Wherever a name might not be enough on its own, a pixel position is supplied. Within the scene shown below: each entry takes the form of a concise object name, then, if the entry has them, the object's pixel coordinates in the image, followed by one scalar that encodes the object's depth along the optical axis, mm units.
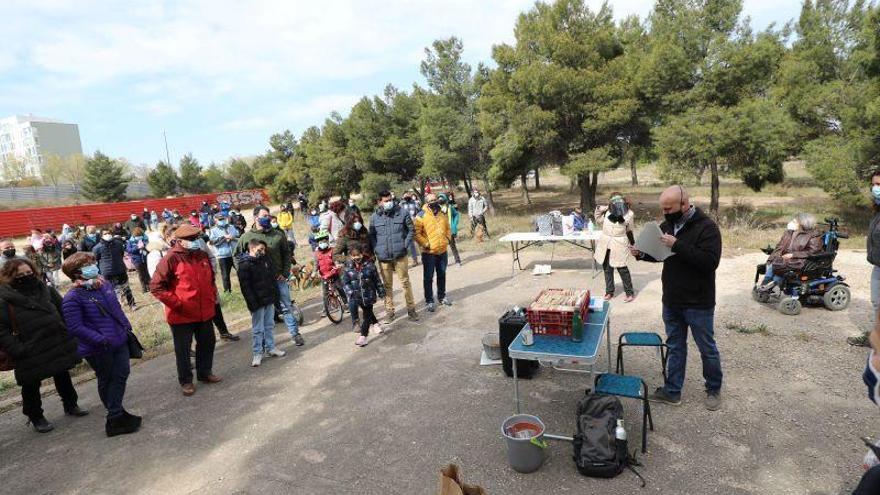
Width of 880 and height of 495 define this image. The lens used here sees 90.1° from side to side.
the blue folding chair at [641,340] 4086
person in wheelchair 6043
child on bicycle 7281
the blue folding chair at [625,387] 3410
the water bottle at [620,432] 3234
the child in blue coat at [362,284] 6172
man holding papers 3680
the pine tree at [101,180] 44062
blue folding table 3502
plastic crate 3817
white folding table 8672
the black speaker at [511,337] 4797
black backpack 3219
